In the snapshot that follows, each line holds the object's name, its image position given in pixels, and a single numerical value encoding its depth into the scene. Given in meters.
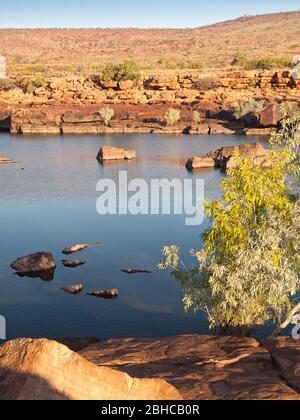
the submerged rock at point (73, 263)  27.16
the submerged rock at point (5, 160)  53.89
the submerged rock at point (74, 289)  24.09
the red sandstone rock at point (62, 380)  8.12
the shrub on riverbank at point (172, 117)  76.44
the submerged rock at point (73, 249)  29.09
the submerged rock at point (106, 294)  23.73
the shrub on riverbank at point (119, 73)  94.81
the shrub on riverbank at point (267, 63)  105.31
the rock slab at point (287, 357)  12.22
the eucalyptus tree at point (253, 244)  16.52
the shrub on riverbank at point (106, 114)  77.38
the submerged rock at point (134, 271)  26.27
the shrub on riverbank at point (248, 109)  75.69
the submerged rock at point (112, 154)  55.34
